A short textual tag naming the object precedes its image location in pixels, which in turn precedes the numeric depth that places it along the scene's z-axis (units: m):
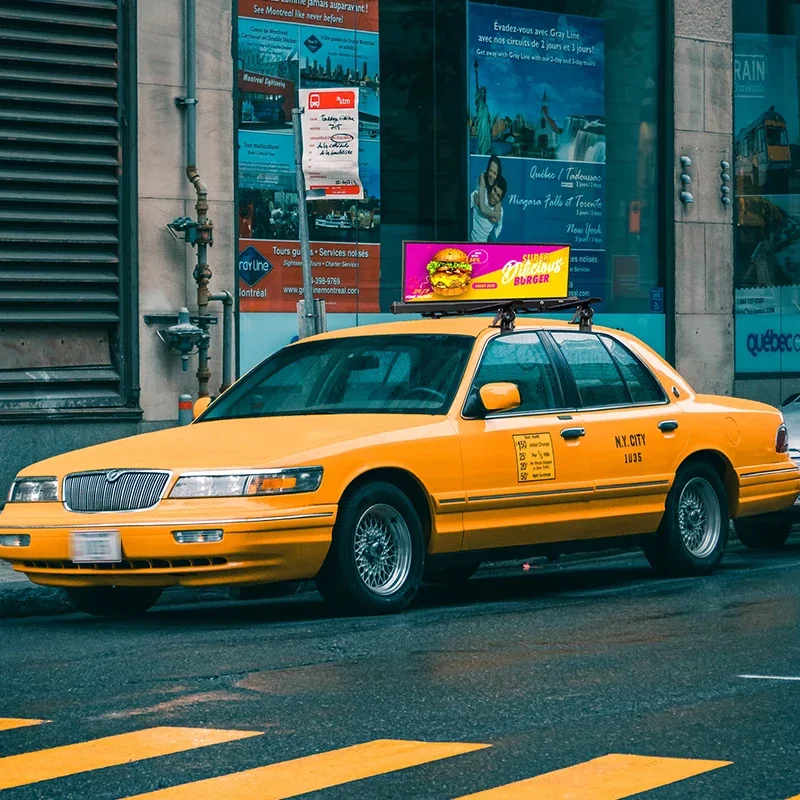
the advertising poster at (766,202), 22.11
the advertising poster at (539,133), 19.38
